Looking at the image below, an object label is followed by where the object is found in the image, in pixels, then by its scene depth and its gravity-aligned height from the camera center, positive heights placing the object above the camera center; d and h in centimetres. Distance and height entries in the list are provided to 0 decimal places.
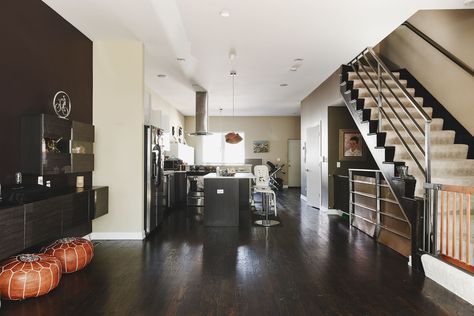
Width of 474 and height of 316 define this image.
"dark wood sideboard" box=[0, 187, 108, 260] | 251 -61
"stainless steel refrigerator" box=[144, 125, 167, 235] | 477 -35
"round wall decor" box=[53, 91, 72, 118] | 381 +68
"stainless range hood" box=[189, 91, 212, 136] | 815 +118
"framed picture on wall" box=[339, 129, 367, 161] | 688 +27
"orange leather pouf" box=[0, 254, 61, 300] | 252 -101
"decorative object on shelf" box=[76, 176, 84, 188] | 416 -34
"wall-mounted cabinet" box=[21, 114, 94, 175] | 326 +15
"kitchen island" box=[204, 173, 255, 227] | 550 -78
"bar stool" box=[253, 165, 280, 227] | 585 -53
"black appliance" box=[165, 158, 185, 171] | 793 -18
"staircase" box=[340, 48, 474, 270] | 351 +19
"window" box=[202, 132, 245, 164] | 1270 +31
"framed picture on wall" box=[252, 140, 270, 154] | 1262 +48
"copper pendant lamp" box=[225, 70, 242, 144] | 741 +48
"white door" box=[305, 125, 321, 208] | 748 -23
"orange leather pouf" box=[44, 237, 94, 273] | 317 -101
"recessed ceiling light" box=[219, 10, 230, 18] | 372 +178
